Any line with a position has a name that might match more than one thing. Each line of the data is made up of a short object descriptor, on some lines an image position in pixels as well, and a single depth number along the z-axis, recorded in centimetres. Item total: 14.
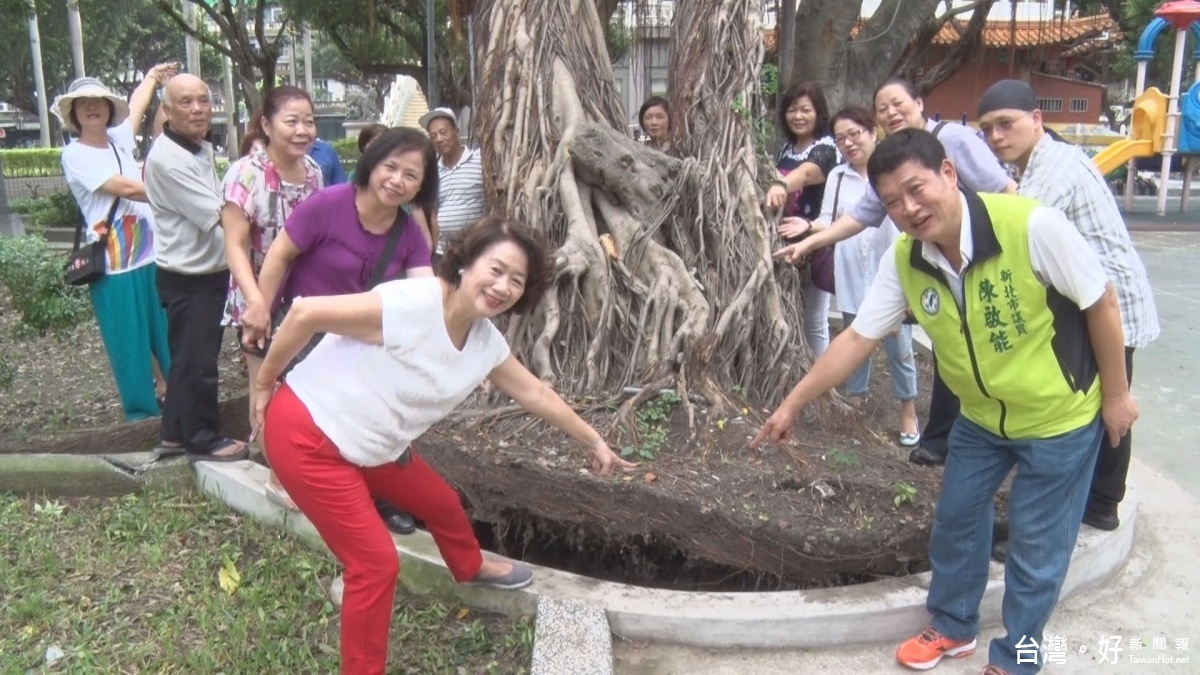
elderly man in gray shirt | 361
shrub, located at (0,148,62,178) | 2206
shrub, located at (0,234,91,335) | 466
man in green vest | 233
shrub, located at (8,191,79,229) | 1240
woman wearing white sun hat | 404
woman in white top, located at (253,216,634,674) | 235
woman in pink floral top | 333
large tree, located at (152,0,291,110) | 1282
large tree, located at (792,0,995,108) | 773
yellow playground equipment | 1301
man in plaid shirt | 298
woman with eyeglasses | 407
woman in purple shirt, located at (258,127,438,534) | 301
